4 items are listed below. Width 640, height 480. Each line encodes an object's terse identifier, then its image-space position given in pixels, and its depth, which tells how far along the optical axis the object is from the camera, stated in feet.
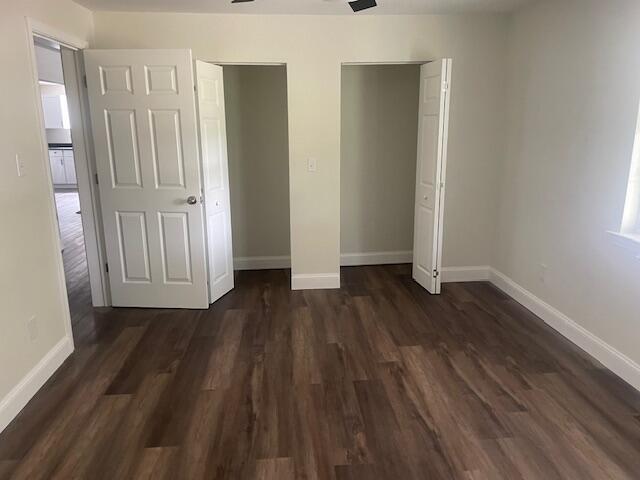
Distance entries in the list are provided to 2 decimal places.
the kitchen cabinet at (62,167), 34.55
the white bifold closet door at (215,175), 12.63
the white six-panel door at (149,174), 11.85
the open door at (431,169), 12.91
